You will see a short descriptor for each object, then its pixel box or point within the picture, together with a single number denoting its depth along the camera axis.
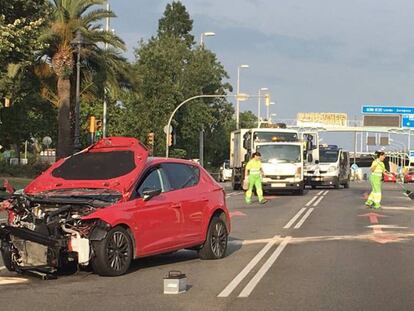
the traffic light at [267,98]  52.04
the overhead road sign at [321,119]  96.38
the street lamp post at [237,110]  67.13
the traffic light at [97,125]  32.25
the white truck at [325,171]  39.50
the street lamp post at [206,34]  59.11
